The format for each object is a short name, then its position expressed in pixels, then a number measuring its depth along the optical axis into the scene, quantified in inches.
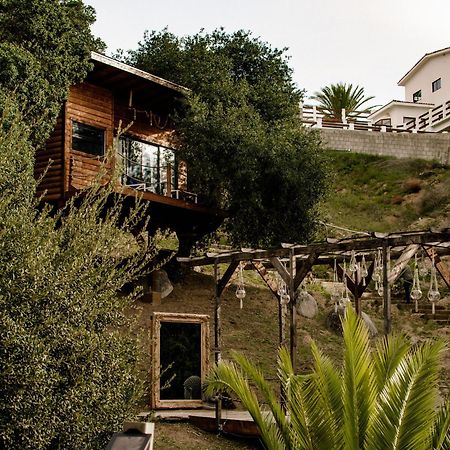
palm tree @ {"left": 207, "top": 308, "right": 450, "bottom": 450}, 299.4
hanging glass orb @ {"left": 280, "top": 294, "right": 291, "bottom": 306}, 602.3
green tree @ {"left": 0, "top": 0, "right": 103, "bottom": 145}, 749.9
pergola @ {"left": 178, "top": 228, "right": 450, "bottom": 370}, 470.9
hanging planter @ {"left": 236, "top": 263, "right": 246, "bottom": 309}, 572.5
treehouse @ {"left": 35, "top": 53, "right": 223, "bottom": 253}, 844.6
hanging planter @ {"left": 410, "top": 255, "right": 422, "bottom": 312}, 473.1
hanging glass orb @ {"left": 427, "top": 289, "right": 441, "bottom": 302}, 478.7
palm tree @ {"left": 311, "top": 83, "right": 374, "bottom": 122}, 2108.8
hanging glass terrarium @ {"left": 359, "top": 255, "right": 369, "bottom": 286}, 524.2
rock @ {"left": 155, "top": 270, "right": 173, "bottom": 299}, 893.2
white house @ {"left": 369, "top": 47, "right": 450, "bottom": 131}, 2114.9
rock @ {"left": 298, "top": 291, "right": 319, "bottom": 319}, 925.8
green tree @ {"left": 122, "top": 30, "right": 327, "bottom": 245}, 932.0
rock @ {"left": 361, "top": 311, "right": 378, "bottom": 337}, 870.7
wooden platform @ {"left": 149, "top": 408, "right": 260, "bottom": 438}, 541.6
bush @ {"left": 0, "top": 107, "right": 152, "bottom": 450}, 368.5
